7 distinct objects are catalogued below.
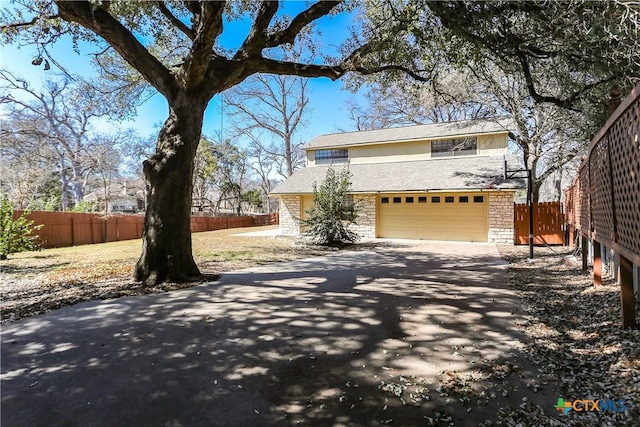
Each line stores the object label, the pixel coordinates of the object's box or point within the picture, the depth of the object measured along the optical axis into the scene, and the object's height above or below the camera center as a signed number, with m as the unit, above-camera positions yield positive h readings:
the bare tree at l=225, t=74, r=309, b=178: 28.14 +9.09
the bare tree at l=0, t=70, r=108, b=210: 16.66 +5.75
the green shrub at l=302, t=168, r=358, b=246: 12.98 -0.09
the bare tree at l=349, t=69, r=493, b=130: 13.88 +6.68
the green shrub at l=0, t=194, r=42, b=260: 9.63 -0.38
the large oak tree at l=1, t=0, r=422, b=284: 6.11 +2.86
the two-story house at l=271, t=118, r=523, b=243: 14.16 +1.19
